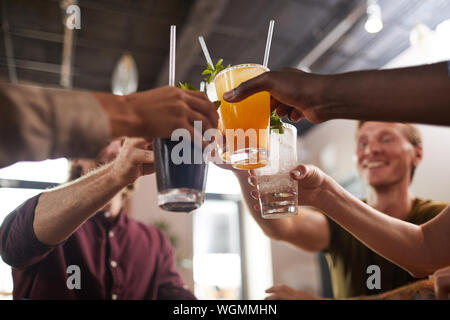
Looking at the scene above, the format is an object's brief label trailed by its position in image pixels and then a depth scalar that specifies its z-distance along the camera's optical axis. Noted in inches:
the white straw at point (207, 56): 50.7
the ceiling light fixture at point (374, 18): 110.0
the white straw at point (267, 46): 49.2
